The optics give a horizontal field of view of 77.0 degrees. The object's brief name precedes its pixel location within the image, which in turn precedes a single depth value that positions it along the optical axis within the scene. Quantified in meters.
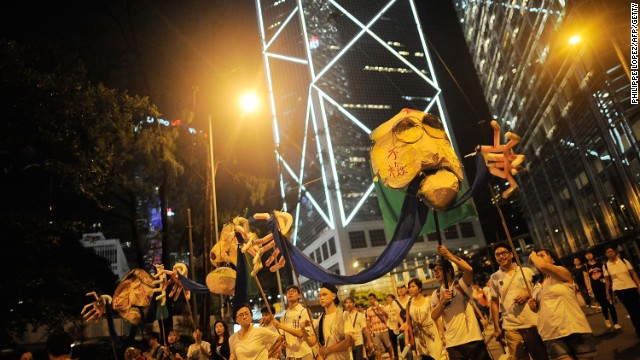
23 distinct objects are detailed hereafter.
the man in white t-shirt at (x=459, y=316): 4.28
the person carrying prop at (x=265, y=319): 6.68
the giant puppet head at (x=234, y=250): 6.12
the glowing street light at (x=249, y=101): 10.95
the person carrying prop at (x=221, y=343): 6.48
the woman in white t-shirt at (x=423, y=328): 4.85
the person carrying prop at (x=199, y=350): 6.71
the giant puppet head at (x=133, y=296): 8.00
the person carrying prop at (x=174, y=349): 7.69
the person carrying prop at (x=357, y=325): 7.75
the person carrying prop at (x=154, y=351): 7.57
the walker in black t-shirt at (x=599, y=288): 7.49
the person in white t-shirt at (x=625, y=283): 6.39
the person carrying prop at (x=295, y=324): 5.20
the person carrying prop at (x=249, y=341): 4.61
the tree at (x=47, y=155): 9.02
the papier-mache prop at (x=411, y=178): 4.24
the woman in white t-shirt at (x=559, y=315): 3.79
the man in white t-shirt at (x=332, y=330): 4.61
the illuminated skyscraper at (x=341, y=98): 56.59
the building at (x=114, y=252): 82.26
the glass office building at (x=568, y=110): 16.48
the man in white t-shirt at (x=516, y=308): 4.37
